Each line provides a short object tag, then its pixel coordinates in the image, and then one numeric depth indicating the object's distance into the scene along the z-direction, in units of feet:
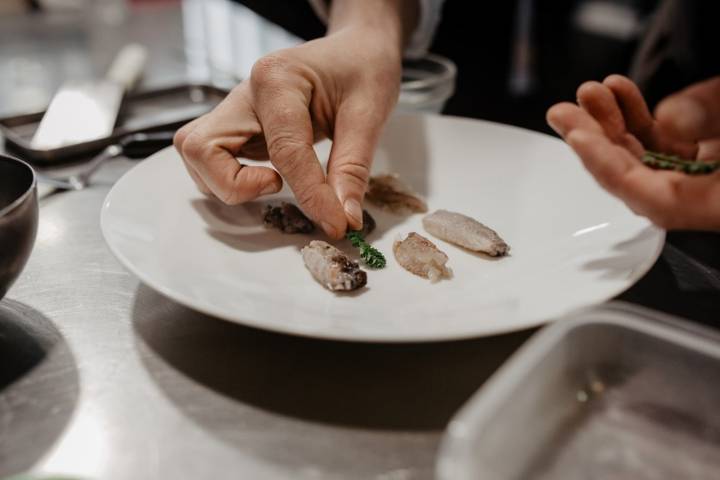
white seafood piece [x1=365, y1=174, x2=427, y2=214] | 1.62
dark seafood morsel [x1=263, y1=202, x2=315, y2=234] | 1.52
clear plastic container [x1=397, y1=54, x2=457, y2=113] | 1.96
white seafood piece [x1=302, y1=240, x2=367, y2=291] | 1.32
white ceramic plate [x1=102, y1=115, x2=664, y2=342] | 1.22
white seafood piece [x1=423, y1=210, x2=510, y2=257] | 1.44
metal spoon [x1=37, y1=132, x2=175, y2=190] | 1.88
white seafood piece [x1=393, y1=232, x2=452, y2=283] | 1.39
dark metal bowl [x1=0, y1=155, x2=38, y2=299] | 1.23
